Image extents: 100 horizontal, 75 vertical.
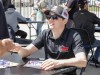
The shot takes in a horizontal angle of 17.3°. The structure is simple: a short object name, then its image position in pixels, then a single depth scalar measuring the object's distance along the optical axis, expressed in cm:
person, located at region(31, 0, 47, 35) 909
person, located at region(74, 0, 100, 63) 607
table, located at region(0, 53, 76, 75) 281
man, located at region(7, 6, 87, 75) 332
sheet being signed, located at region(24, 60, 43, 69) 304
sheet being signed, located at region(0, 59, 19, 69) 301
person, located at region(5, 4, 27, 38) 722
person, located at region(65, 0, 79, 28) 710
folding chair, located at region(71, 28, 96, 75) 487
